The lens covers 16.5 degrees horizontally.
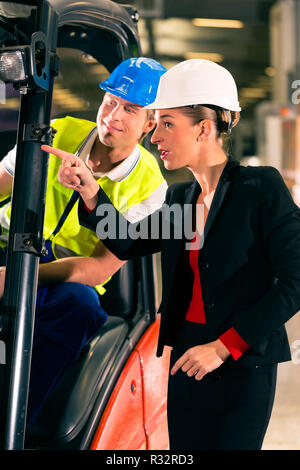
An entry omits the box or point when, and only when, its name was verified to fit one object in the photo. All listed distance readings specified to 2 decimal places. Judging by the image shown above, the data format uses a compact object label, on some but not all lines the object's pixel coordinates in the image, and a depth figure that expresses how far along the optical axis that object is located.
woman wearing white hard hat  2.26
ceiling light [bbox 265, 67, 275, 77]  19.87
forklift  2.46
